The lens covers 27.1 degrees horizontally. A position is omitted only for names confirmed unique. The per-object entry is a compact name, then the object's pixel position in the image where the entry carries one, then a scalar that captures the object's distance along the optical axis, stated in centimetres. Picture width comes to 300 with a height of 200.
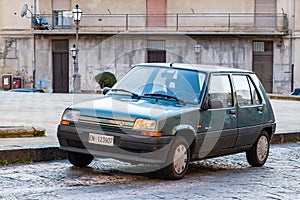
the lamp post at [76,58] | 3134
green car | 754
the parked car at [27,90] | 3481
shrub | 3625
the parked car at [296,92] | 3466
